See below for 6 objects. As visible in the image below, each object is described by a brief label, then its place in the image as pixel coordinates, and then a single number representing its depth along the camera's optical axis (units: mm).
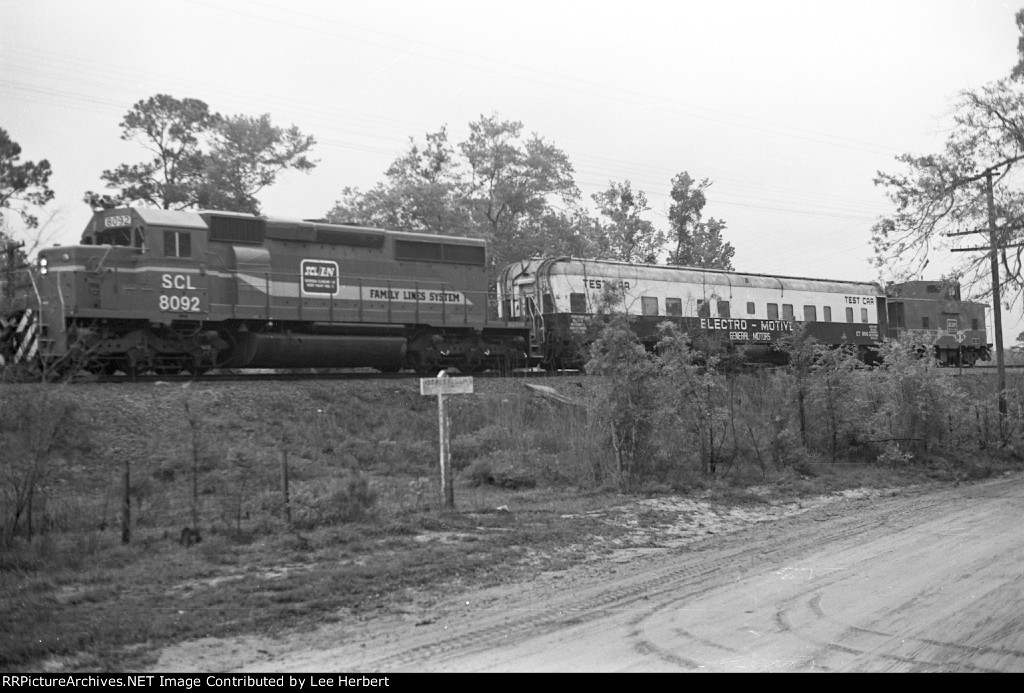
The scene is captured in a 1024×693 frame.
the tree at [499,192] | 40094
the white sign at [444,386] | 12867
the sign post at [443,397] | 12734
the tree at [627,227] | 46406
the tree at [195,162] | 35188
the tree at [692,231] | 48688
